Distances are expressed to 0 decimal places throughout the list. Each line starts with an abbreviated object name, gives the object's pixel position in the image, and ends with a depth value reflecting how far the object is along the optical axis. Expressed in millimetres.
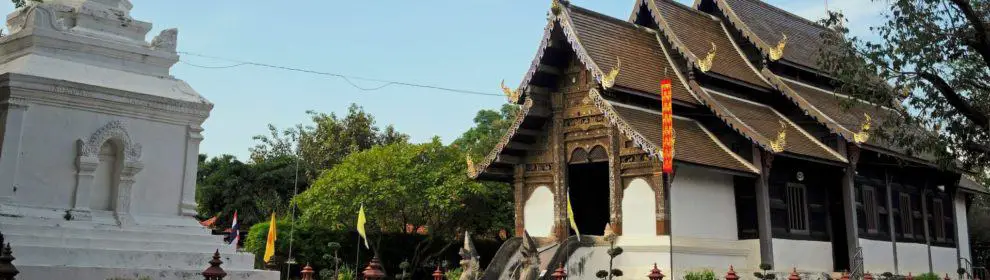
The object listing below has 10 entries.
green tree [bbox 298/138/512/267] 24469
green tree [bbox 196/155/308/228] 36375
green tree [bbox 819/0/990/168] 12641
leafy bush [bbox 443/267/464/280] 18278
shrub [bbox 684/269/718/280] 15792
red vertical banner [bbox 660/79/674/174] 14820
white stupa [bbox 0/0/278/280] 10180
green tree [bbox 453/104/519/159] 32438
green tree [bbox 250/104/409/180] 35719
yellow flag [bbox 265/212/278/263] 17938
